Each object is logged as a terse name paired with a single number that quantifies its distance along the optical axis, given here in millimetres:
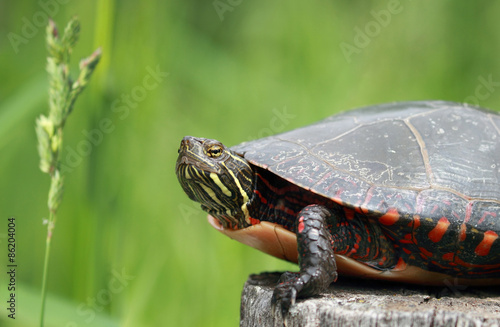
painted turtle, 1596
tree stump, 1559
